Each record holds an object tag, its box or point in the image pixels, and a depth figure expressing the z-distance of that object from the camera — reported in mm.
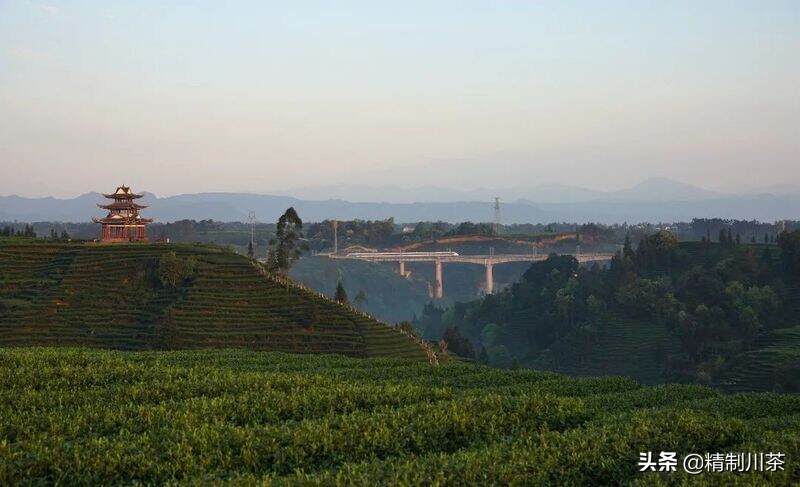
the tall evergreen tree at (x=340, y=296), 73562
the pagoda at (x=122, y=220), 82625
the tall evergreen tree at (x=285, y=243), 76750
